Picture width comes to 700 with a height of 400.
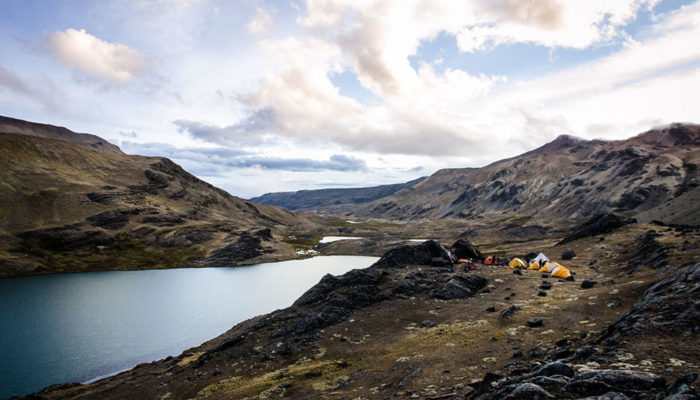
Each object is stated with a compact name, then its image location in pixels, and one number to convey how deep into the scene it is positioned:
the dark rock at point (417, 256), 61.56
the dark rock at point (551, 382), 14.32
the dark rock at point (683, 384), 11.11
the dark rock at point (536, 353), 22.46
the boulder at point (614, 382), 12.63
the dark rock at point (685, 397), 10.34
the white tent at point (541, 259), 62.51
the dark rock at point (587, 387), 12.91
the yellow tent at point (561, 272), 50.19
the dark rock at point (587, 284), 40.03
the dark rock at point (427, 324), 38.41
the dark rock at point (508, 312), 34.38
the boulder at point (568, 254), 68.09
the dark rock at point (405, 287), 49.66
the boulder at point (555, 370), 15.52
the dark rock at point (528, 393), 13.66
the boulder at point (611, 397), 11.66
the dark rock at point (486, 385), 17.19
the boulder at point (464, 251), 71.69
